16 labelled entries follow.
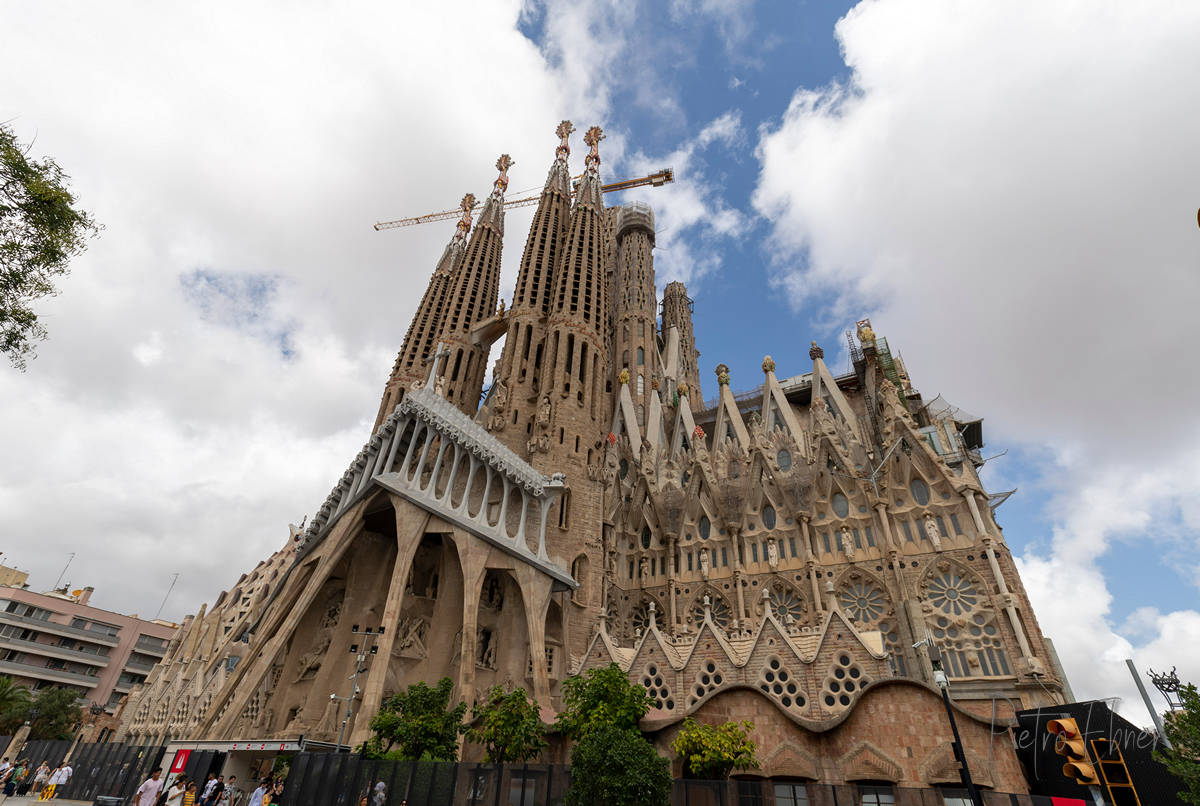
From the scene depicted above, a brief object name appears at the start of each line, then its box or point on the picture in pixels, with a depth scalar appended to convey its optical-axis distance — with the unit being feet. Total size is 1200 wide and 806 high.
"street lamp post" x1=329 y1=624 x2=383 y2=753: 77.66
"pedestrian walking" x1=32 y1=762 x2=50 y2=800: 54.60
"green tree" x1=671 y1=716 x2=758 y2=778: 42.68
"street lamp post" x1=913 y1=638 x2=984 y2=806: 31.09
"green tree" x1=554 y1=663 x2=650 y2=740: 45.52
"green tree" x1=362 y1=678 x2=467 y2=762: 49.65
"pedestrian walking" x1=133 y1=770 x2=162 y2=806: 35.78
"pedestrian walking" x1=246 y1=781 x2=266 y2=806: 40.52
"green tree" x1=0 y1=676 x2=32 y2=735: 101.09
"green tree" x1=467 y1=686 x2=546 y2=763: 47.03
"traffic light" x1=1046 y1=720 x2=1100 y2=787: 24.16
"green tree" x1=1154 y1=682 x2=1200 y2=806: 35.40
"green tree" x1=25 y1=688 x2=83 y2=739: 127.44
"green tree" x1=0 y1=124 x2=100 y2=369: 32.81
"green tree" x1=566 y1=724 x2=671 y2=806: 36.65
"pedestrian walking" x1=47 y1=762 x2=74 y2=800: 50.24
